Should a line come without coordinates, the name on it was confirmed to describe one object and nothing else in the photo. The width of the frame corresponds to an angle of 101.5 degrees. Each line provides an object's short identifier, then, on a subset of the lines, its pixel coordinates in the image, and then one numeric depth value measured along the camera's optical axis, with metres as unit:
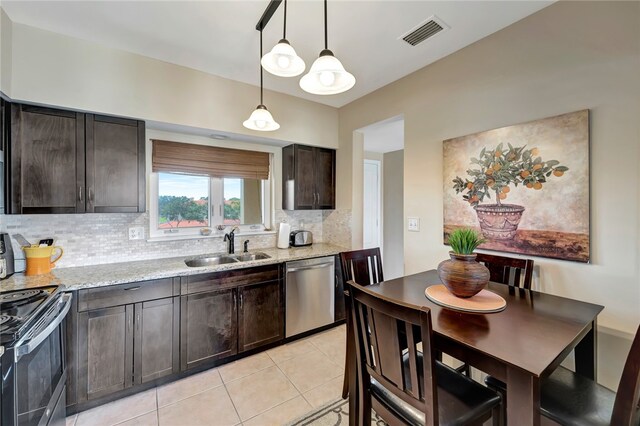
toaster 3.32
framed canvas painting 1.60
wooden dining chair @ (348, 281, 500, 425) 0.98
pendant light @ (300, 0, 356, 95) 1.33
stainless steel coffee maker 1.81
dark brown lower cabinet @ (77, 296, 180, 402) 1.83
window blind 2.64
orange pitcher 1.92
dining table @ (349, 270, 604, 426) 0.91
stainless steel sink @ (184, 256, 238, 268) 2.66
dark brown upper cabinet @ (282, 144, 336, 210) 3.22
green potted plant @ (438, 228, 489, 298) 1.38
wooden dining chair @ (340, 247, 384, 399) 2.00
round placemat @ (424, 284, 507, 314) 1.33
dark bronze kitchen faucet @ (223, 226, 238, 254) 2.93
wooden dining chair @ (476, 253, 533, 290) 1.71
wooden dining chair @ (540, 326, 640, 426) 0.91
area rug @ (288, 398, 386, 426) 1.73
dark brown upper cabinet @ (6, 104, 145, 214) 1.87
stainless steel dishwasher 2.71
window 2.67
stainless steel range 1.06
